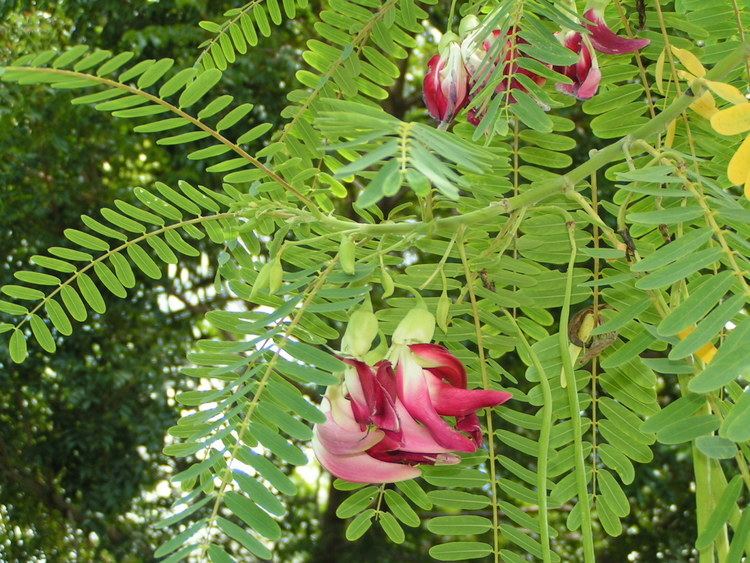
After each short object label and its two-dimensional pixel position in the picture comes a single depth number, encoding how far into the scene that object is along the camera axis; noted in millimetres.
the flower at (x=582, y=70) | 715
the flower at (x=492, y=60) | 660
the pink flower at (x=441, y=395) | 543
